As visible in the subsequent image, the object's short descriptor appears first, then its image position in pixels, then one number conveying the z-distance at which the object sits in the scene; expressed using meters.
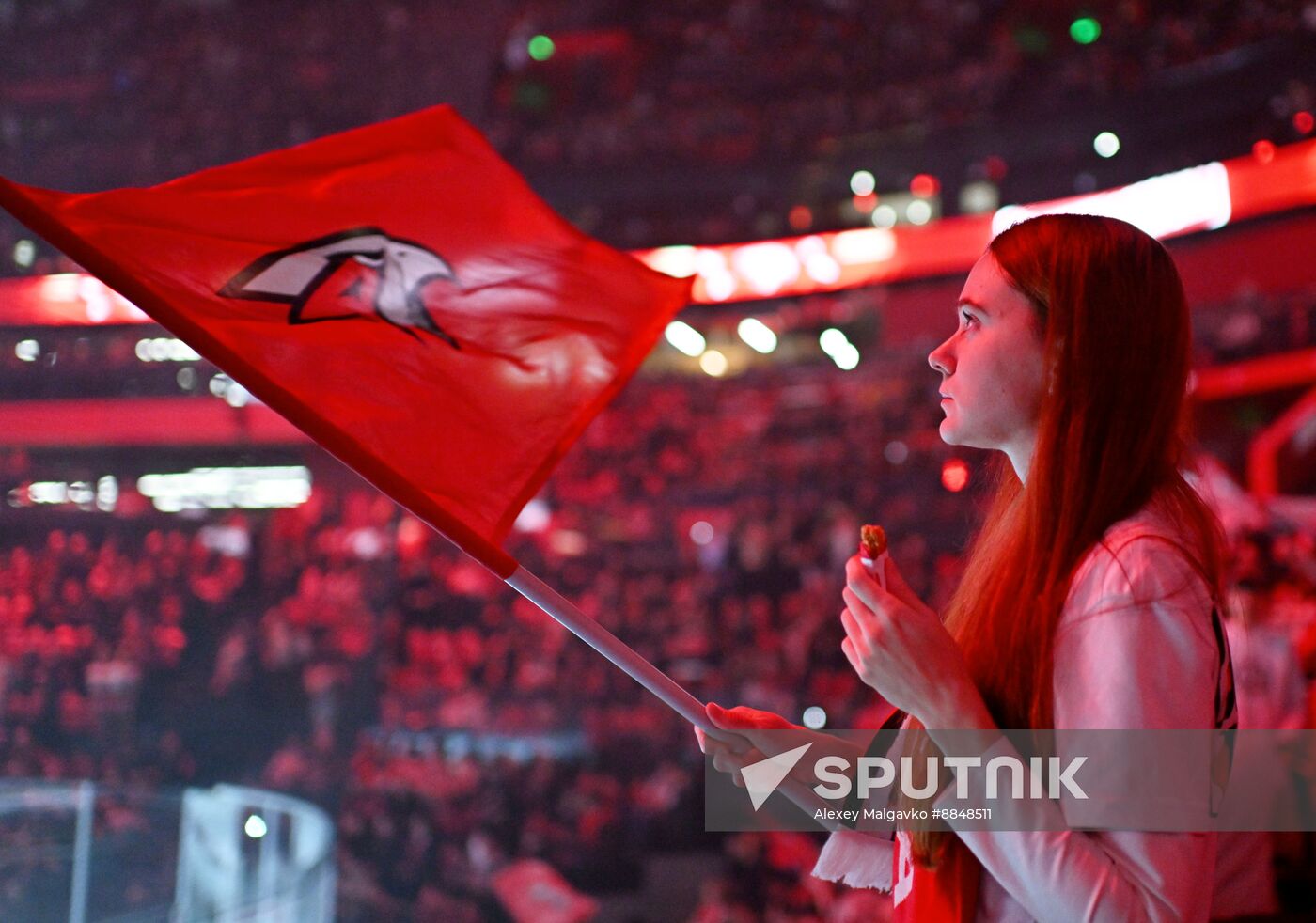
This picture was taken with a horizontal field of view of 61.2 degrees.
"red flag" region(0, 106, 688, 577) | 1.24
